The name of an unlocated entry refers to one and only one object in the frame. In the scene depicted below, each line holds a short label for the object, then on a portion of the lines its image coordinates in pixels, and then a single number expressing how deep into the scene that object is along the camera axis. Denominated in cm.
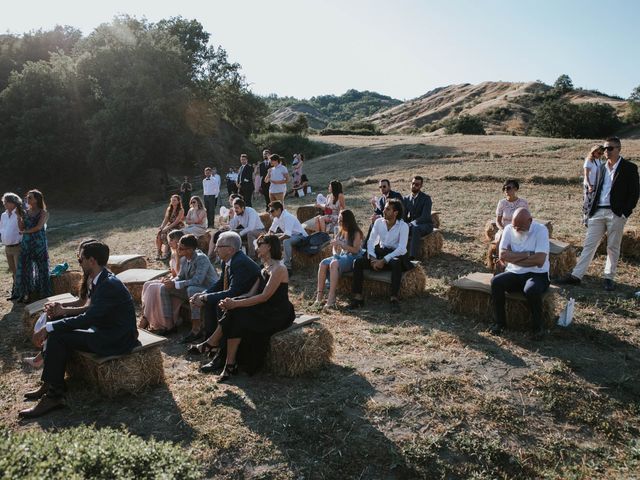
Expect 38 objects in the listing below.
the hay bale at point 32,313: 714
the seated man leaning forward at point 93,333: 512
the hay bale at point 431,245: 967
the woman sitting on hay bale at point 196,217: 1170
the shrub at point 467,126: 4864
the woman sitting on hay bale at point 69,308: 551
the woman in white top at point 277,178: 1391
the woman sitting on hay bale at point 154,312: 712
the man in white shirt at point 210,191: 1487
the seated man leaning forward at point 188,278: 702
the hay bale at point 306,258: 992
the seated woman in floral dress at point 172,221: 1168
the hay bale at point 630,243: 896
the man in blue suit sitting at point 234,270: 584
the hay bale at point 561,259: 838
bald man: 623
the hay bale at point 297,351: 545
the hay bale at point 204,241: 1152
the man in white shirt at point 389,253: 762
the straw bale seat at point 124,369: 514
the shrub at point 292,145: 3966
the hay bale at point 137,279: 858
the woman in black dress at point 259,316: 555
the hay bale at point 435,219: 1064
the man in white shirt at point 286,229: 968
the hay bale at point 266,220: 1256
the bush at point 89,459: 307
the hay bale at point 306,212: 1412
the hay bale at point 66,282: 919
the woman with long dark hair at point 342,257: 786
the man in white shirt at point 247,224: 1030
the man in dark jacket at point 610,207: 749
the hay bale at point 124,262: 981
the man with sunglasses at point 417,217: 948
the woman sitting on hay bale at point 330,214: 1079
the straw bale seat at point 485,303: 644
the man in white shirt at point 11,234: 920
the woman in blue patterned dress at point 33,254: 861
